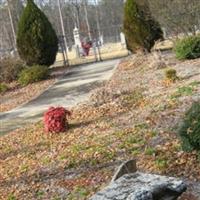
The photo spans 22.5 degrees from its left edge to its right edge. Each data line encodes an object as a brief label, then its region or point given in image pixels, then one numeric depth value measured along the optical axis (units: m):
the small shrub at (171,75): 12.81
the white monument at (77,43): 33.19
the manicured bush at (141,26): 21.55
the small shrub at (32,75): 19.25
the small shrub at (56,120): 9.78
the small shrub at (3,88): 18.23
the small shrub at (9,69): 20.76
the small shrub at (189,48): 16.72
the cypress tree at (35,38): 21.66
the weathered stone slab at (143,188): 4.75
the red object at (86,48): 32.62
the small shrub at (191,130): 6.23
